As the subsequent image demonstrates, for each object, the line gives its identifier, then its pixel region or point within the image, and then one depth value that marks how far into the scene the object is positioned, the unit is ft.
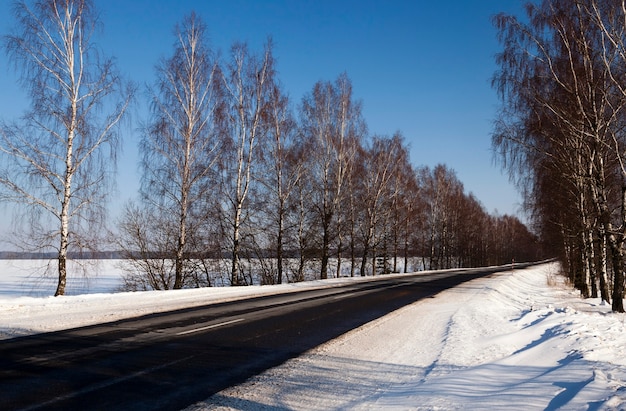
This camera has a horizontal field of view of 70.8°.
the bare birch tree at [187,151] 64.08
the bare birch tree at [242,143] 72.95
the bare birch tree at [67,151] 47.62
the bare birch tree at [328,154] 96.27
